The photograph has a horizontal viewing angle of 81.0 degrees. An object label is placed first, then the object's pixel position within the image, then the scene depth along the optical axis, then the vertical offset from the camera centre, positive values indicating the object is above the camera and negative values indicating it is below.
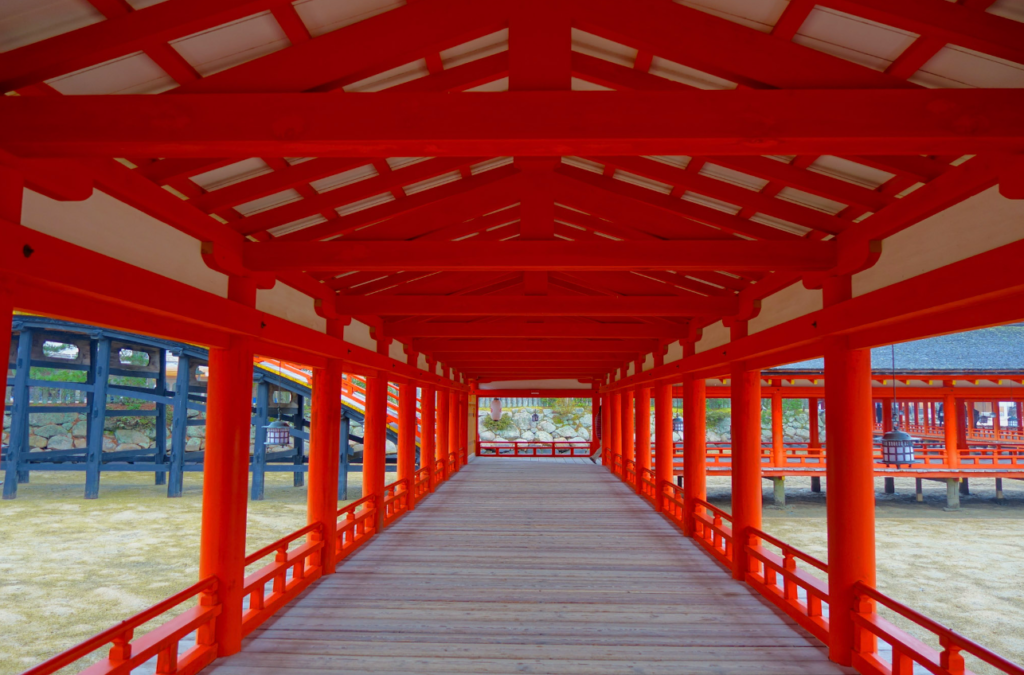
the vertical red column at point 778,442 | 18.22 -1.19
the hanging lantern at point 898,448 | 8.49 -0.62
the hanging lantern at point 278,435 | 13.93 -0.86
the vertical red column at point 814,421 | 20.79 -0.64
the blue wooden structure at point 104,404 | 17.14 -0.26
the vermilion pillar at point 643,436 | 14.25 -0.83
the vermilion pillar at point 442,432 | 16.19 -0.88
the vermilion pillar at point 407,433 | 11.68 -0.66
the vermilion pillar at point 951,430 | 17.56 -0.78
